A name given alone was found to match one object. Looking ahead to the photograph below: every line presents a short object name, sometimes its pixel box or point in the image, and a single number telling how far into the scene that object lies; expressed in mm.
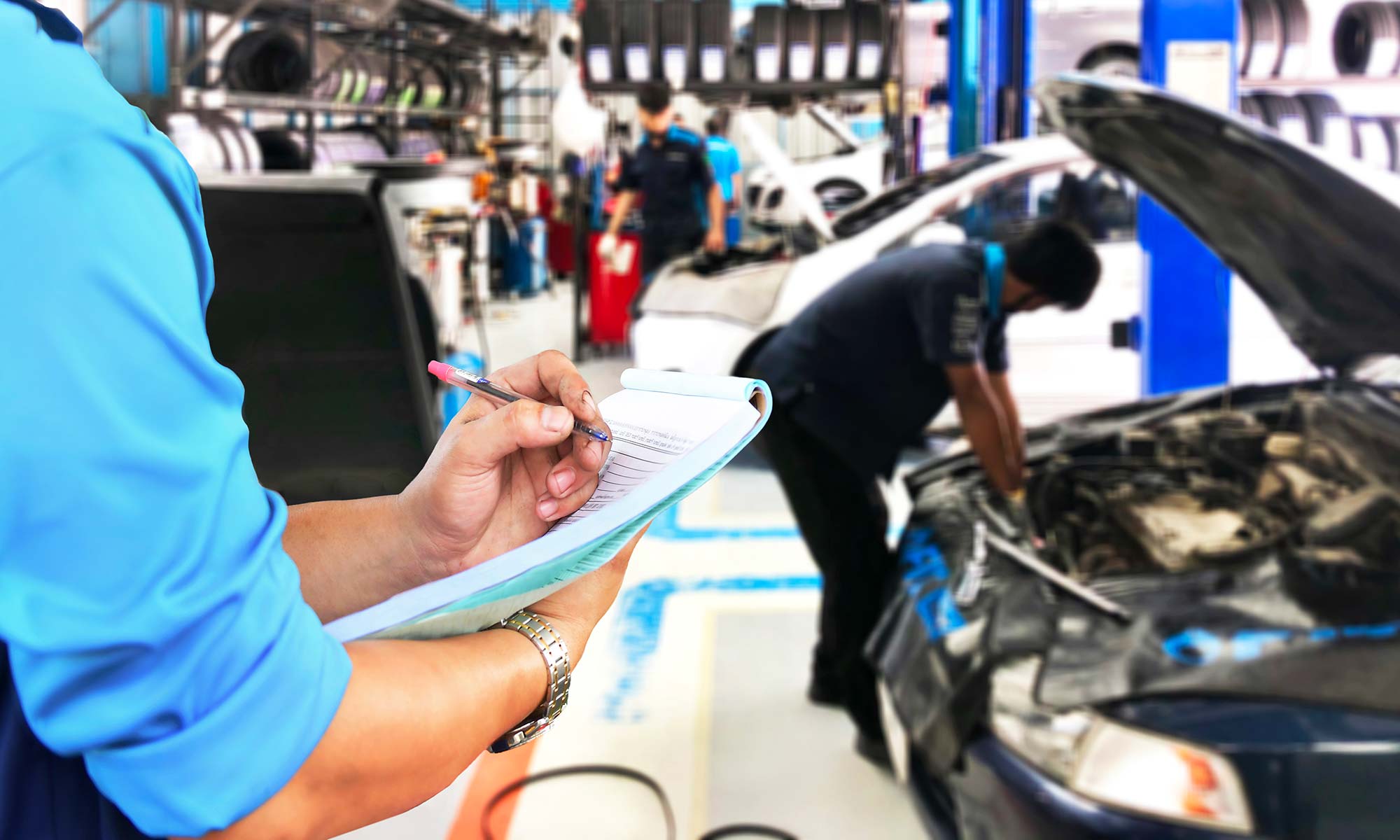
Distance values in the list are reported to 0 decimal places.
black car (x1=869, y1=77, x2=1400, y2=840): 1566
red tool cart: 8680
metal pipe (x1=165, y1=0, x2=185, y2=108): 4395
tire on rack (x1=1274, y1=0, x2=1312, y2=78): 5301
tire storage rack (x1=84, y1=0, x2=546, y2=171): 4785
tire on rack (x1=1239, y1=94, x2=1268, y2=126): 5586
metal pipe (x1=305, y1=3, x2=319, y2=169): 5594
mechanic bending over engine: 2867
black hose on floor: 2600
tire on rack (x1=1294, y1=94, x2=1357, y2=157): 5133
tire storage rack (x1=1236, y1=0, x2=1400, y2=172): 5098
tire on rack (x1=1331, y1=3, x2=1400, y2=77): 5262
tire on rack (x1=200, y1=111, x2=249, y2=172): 5121
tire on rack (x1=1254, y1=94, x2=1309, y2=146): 5191
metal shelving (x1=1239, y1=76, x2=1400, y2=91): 4090
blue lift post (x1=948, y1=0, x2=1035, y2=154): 5184
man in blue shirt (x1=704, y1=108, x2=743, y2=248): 7984
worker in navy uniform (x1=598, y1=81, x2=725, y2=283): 7547
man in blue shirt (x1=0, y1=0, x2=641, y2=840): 509
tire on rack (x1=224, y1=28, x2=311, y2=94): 6461
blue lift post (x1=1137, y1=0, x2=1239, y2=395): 2582
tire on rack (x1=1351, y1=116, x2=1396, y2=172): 4695
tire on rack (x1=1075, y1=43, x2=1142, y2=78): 7793
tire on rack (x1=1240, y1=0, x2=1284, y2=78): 5266
